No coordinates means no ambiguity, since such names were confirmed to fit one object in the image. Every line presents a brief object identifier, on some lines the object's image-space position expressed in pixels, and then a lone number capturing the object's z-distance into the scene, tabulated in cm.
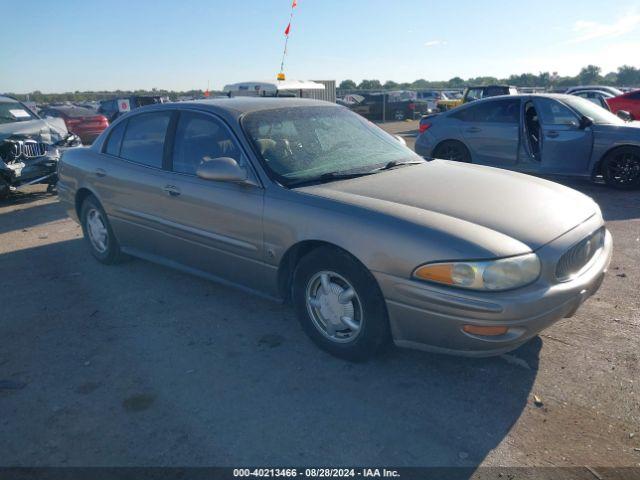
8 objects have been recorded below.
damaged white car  804
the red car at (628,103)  1585
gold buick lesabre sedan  275
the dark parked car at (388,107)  2780
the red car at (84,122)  1473
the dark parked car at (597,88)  1931
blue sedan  763
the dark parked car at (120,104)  1764
